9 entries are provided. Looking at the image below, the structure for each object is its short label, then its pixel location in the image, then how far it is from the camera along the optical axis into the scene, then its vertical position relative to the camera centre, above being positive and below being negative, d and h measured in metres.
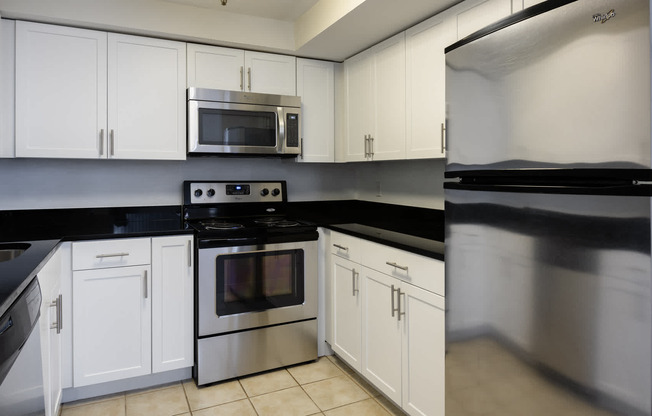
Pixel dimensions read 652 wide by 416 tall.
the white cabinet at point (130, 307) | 2.26 -0.55
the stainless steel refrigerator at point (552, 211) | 0.89 -0.01
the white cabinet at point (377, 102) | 2.46 +0.65
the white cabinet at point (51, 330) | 1.69 -0.53
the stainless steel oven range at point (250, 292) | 2.48 -0.52
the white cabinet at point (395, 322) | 1.83 -0.58
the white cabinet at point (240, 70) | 2.69 +0.89
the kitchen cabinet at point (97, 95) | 2.33 +0.65
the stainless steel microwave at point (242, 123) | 2.65 +0.55
